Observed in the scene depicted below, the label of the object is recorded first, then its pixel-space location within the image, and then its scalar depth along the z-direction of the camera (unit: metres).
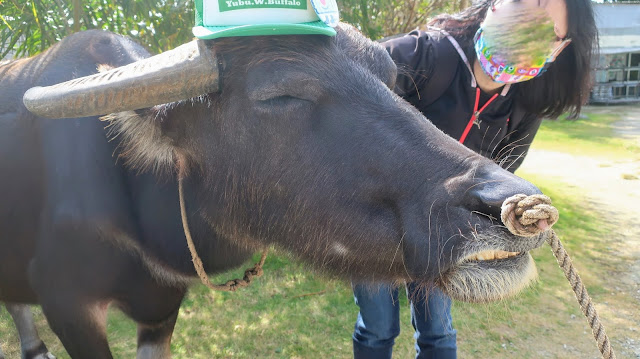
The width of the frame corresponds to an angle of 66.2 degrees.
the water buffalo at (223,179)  1.41
